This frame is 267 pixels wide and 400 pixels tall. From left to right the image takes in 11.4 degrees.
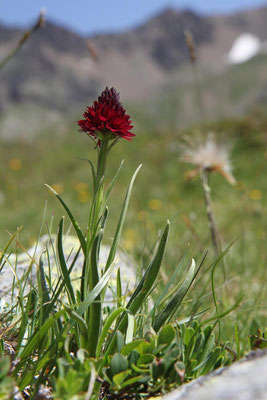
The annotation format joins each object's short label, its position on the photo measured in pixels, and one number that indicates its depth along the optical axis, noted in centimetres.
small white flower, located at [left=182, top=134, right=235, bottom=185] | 81
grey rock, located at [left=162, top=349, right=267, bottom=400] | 53
